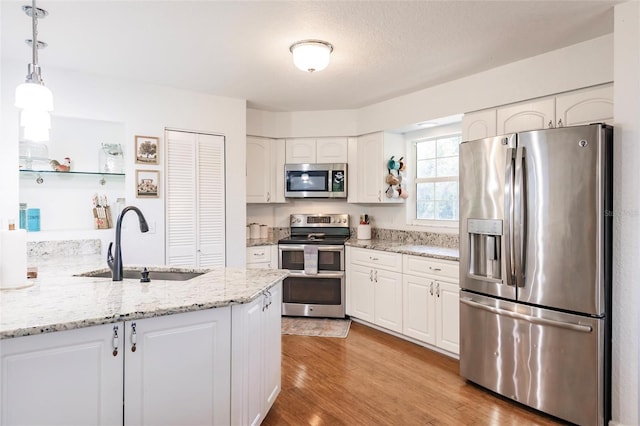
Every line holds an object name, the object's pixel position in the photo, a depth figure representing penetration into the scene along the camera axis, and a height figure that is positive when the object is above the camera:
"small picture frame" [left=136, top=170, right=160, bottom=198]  3.61 +0.27
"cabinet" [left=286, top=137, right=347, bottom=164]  4.71 +0.76
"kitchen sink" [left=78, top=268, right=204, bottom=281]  2.56 -0.41
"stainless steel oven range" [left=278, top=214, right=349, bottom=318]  4.38 -0.73
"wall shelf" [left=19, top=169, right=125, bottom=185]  3.22 +0.34
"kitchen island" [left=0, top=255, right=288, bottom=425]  1.47 -0.59
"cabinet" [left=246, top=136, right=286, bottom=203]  4.66 +0.52
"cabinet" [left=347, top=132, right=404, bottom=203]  4.36 +0.55
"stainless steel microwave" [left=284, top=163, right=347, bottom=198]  4.67 +0.39
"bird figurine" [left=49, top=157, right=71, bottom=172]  3.29 +0.40
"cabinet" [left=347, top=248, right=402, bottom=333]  3.81 -0.77
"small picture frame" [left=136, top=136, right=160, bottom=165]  3.61 +0.59
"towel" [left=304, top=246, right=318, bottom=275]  4.36 -0.53
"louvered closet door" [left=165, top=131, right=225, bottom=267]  3.80 +0.13
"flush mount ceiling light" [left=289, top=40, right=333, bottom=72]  2.66 +1.09
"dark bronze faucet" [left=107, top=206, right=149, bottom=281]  2.20 -0.27
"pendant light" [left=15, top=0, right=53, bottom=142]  1.79 +0.51
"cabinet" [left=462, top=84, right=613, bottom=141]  2.63 +0.74
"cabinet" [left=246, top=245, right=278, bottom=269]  4.36 -0.50
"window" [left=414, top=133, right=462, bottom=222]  4.06 +0.38
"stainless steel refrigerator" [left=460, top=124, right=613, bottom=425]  2.21 -0.34
